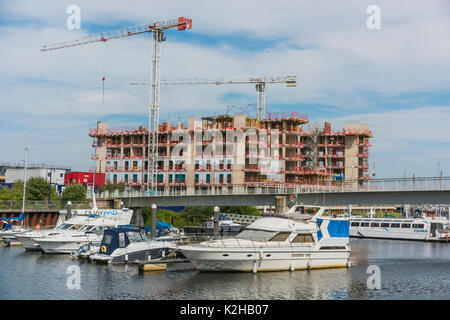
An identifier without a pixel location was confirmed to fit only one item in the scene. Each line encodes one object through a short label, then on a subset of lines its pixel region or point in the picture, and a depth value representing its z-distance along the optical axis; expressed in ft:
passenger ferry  284.82
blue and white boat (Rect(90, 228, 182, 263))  159.33
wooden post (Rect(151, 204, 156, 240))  196.81
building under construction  385.50
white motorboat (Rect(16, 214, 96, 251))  195.83
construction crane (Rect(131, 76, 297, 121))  498.69
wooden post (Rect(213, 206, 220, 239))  195.58
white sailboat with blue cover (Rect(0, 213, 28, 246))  215.92
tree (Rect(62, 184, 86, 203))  324.19
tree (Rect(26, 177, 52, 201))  342.03
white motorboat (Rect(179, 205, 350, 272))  142.41
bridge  211.41
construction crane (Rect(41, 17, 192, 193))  380.99
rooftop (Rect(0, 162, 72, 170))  548.64
